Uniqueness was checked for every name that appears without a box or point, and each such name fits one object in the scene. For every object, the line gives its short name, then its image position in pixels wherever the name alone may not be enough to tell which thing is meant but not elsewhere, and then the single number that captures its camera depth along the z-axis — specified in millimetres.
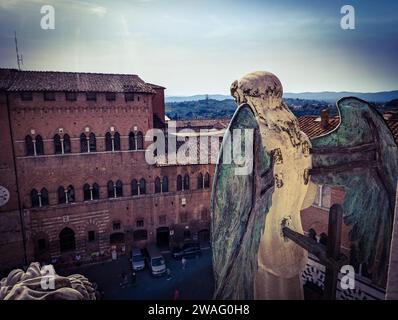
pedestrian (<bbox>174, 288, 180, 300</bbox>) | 14898
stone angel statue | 2773
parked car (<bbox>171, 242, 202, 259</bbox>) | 19719
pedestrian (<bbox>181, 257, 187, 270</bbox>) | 18853
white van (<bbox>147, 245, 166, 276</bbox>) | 17609
